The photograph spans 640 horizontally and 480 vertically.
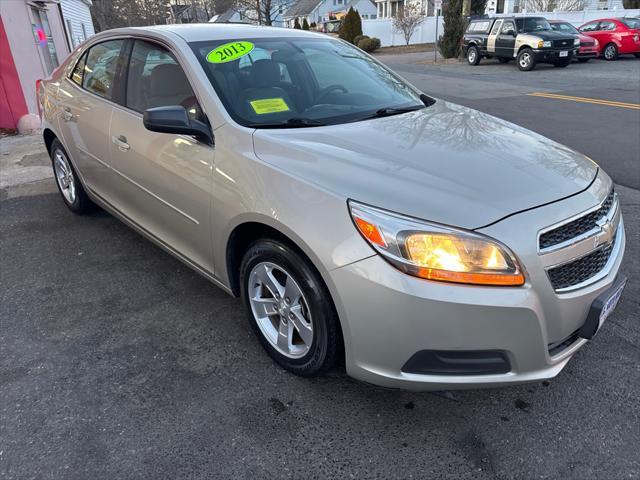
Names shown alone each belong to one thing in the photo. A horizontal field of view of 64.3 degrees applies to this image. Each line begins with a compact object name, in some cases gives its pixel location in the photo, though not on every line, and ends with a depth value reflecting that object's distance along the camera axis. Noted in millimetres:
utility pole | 24547
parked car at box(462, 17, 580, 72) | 17844
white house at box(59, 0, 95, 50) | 16859
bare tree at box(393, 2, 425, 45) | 34750
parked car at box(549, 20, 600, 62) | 18641
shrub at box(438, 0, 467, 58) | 24209
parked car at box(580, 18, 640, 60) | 19891
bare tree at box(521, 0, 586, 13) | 34375
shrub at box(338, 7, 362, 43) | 34938
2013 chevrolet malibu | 1949
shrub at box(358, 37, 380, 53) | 33062
